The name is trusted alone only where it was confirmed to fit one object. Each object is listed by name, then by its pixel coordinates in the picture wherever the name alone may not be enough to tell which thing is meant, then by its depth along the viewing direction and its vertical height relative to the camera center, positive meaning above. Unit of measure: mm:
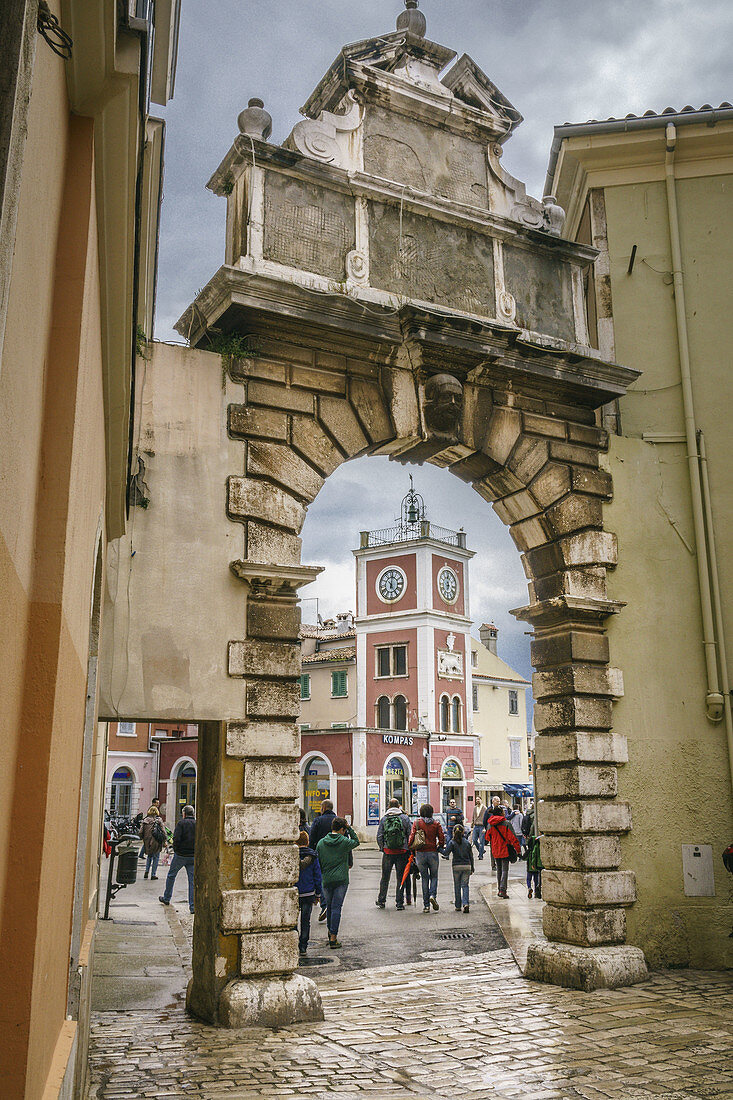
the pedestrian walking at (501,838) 14875 -865
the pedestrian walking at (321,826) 12508 -554
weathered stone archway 7754 +3748
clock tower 39812 +5873
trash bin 14223 -1152
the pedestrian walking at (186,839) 13078 -766
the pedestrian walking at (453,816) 20022 -683
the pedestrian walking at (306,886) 10453 -1135
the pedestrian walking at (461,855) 14211 -1081
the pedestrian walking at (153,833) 19016 -993
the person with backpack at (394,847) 14672 -988
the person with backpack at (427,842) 13719 -849
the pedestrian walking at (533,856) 15227 -1166
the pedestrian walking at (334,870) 10953 -1003
